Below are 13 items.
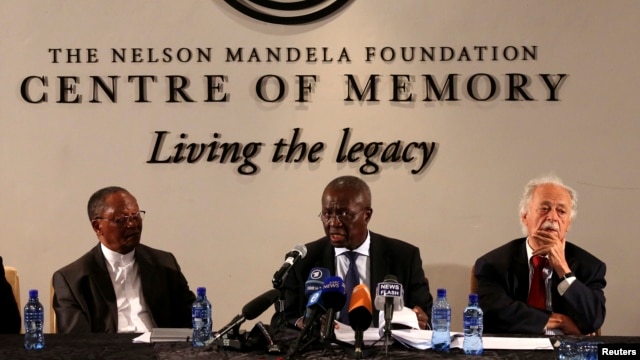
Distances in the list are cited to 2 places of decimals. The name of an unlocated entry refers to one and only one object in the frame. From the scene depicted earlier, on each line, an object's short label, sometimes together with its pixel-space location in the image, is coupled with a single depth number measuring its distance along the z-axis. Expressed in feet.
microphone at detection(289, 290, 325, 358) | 22.17
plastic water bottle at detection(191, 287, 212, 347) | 24.11
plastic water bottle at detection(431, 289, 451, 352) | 23.54
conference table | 22.81
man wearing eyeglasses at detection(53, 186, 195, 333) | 28.71
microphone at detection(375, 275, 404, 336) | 22.18
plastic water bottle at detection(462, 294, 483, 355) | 23.26
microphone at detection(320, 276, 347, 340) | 21.79
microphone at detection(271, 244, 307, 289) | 22.12
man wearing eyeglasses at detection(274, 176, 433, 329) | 28.96
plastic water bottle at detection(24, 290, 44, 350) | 23.84
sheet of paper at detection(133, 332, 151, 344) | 24.44
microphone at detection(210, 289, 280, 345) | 22.61
